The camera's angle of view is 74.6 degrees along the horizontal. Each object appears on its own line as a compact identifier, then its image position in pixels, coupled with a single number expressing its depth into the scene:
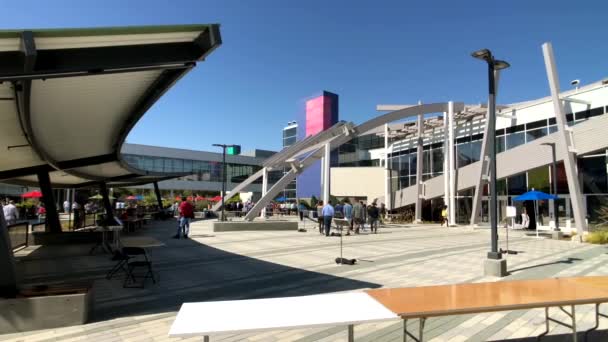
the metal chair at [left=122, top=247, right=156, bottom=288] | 7.89
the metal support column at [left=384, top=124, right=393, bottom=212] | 36.47
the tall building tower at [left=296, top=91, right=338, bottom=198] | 57.50
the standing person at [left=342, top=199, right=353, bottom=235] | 19.95
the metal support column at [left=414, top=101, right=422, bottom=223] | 32.31
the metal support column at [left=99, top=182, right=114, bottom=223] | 19.89
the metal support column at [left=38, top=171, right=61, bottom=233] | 15.11
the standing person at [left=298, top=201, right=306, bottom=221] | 34.83
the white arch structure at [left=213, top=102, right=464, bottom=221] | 24.65
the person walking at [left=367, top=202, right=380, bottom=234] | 21.36
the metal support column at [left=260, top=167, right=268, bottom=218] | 27.33
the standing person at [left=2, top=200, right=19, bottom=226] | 17.73
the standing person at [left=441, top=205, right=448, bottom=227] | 27.70
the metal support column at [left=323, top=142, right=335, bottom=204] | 23.67
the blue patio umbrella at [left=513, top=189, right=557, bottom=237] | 20.17
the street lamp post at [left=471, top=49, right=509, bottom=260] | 9.17
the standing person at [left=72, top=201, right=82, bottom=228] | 20.99
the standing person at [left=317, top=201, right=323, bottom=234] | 20.59
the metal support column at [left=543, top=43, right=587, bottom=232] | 18.84
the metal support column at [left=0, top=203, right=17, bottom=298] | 5.38
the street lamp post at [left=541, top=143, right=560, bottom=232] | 19.84
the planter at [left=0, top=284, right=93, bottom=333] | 5.07
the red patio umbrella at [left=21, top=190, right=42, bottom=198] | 28.91
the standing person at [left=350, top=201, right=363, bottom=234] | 20.77
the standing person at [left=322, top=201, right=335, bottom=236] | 18.44
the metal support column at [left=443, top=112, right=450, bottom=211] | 29.17
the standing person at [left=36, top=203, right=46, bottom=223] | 28.57
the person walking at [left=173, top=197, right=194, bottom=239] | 16.88
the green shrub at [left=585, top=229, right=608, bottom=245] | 16.59
